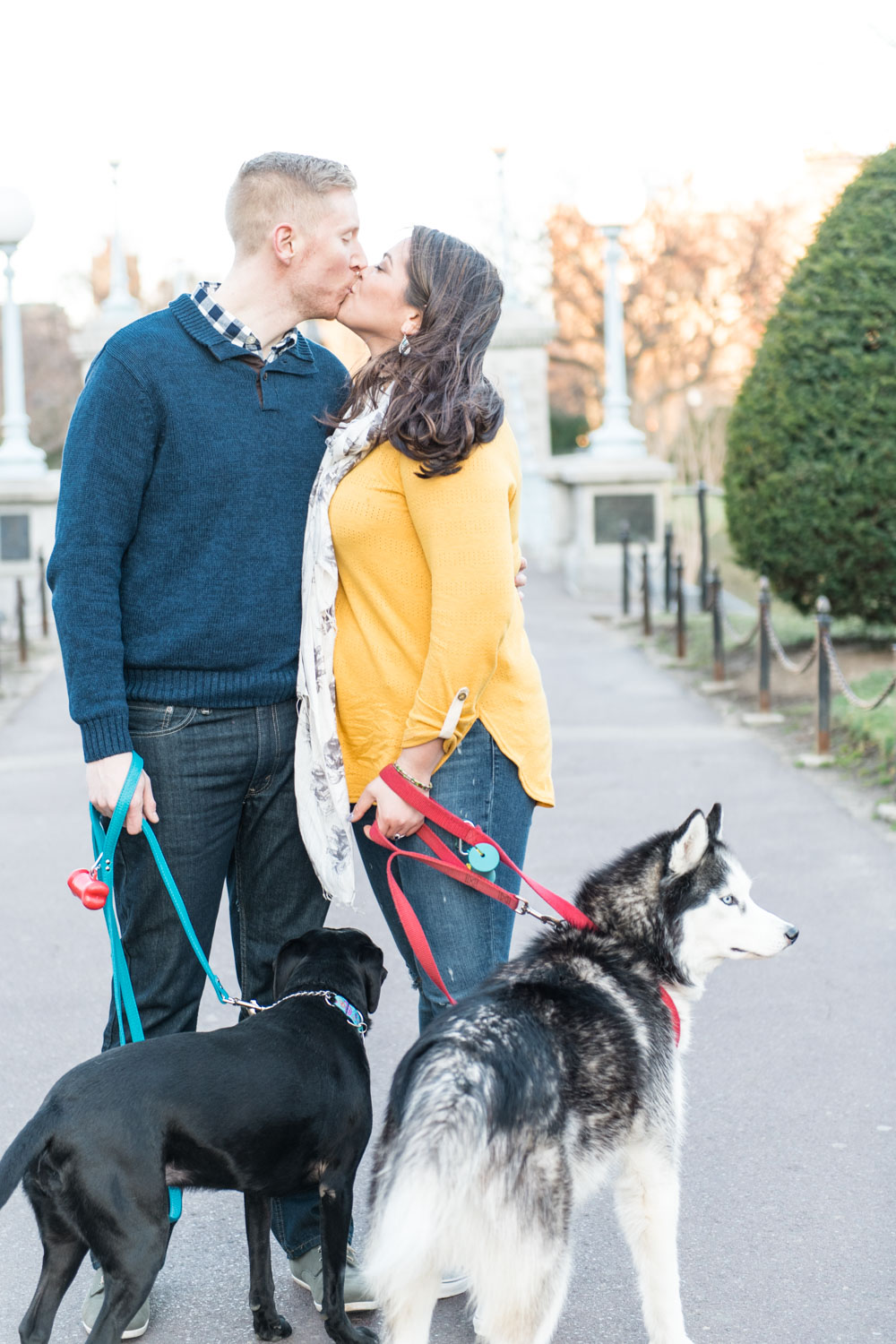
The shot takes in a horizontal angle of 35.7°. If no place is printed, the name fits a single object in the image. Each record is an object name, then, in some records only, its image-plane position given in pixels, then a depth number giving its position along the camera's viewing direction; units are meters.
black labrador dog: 2.68
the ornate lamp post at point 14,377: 16.02
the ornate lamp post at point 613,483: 16.06
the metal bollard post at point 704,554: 14.95
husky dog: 2.57
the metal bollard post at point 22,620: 13.95
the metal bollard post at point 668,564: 14.49
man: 3.01
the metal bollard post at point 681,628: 12.30
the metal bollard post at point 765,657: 10.09
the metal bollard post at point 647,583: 13.80
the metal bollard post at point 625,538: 15.16
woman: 2.89
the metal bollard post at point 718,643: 11.41
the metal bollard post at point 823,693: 8.78
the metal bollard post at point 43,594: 15.87
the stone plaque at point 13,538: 17.19
